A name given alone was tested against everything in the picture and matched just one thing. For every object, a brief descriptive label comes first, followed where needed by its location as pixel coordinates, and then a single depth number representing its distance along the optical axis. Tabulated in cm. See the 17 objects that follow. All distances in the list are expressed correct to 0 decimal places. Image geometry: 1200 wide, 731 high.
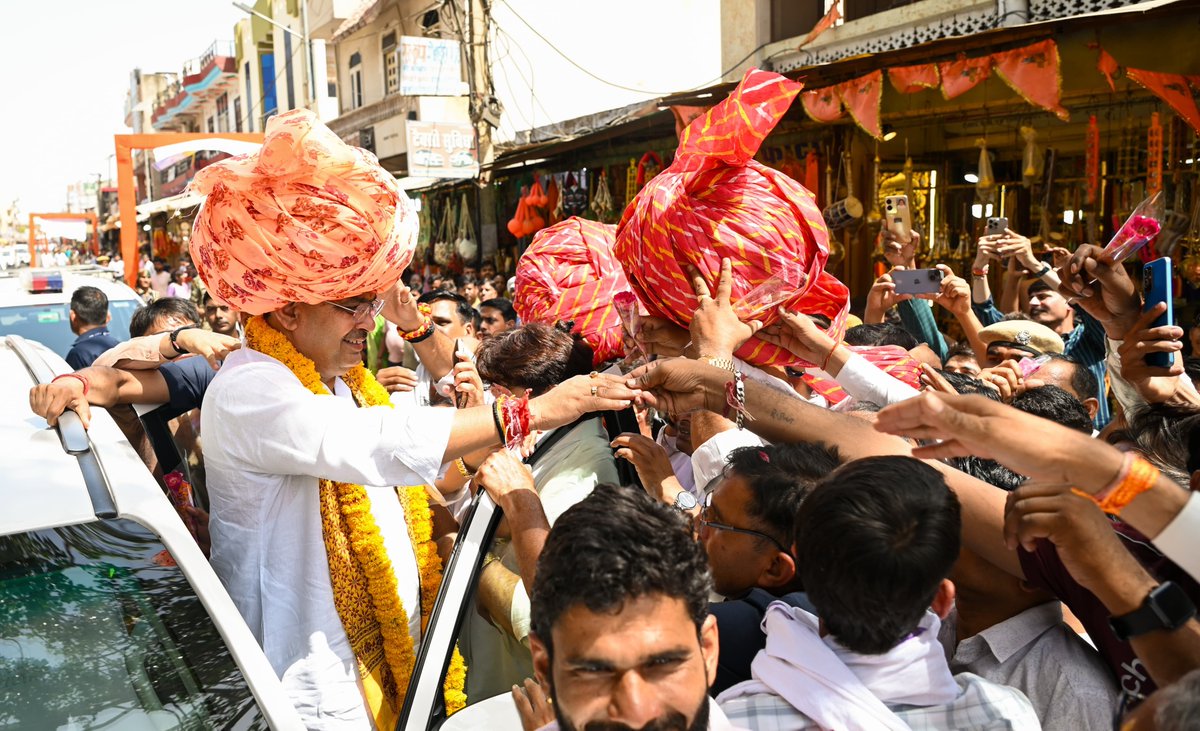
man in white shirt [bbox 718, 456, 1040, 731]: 164
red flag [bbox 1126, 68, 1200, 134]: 584
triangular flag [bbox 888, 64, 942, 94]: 678
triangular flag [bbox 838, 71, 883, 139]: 707
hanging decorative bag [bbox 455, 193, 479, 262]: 1653
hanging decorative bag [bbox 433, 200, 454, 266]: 1733
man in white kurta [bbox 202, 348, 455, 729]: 206
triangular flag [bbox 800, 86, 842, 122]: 755
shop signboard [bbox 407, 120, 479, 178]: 1409
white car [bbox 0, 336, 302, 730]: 185
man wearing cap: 426
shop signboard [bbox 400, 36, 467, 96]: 1568
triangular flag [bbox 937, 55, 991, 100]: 645
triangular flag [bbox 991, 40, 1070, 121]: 610
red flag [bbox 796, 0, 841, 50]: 902
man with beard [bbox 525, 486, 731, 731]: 147
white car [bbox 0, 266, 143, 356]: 648
